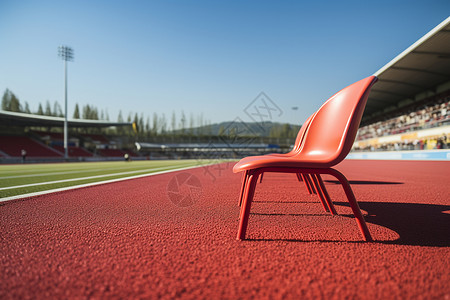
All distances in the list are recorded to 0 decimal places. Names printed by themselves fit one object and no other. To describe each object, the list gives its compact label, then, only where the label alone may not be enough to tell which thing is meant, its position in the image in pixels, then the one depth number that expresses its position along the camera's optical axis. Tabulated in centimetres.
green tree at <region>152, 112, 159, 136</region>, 7901
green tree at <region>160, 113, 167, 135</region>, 8110
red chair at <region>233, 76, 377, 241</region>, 144
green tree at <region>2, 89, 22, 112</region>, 5512
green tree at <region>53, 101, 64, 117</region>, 6669
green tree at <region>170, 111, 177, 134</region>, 8675
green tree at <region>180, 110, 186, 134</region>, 8634
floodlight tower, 3435
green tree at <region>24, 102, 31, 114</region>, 6158
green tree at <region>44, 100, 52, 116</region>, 6494
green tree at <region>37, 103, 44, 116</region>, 6397
